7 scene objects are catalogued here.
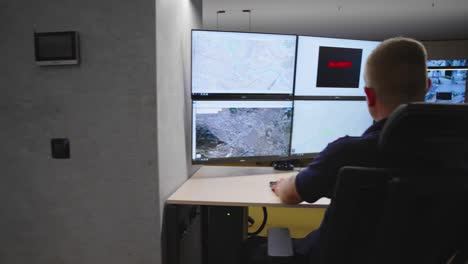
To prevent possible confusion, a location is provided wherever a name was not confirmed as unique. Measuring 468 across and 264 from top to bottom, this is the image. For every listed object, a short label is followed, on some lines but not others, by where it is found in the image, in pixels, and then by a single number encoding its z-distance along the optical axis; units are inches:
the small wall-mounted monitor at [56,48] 57.8
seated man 39.3
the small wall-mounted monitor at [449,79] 276.4
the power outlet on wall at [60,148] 60.9
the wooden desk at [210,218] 61.2
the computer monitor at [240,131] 76.1
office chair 31.3
